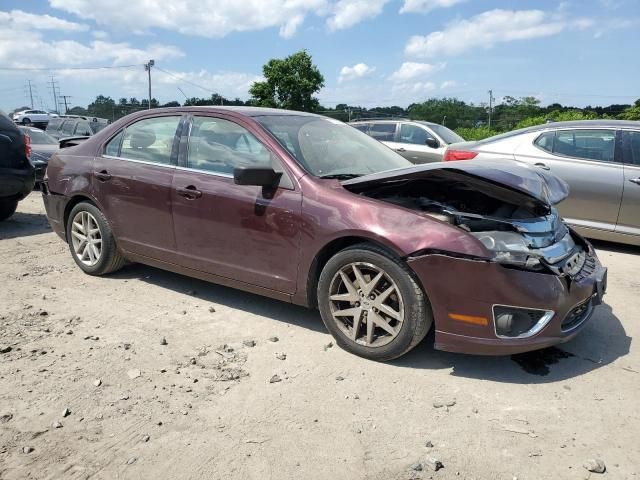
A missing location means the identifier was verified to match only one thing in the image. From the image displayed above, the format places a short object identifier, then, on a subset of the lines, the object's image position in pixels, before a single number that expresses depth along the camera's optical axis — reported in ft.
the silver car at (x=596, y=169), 20.49
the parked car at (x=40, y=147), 34.52
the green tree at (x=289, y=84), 192.44
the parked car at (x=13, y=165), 23.47
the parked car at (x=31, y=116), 133.47
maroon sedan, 10.43
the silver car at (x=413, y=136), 36.37
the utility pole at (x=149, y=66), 163.12
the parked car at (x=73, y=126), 58.40
